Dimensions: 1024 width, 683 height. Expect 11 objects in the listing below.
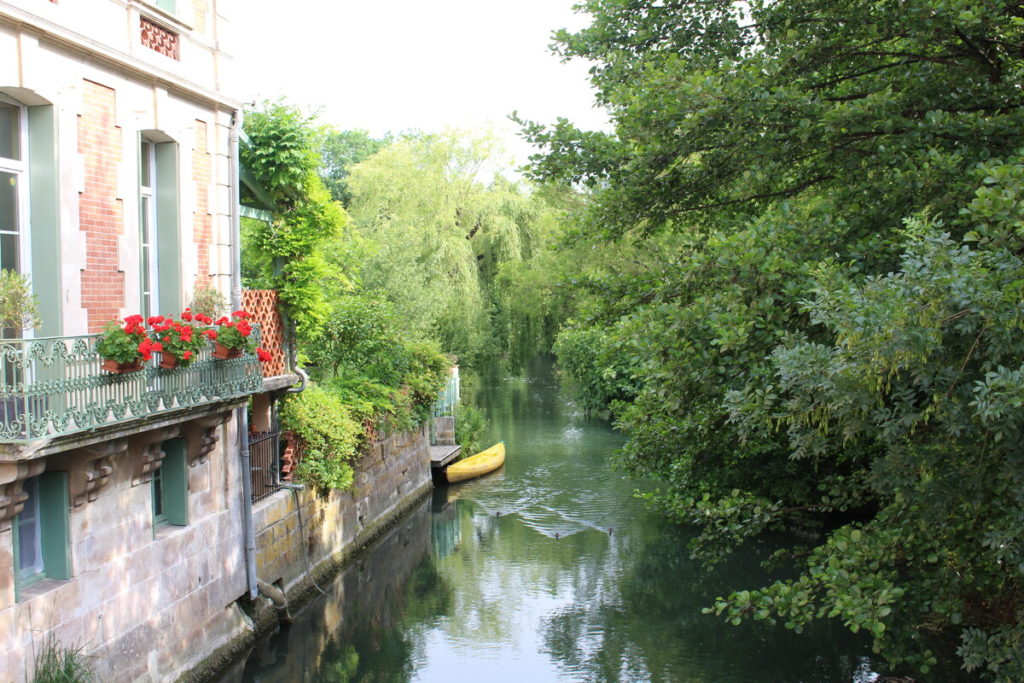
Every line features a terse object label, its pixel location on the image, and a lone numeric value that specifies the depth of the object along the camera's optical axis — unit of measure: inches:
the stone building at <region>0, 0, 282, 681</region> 298.2
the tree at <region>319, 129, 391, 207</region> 2488.9
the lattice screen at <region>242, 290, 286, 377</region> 496.1
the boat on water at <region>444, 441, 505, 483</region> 912.3
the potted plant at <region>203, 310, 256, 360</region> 374.3
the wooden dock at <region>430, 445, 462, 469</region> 920.3
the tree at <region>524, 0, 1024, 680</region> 222.5
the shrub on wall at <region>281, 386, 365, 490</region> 553.3
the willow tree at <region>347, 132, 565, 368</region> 1171.3
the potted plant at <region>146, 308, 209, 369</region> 335.9
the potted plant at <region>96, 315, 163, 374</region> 306.5
